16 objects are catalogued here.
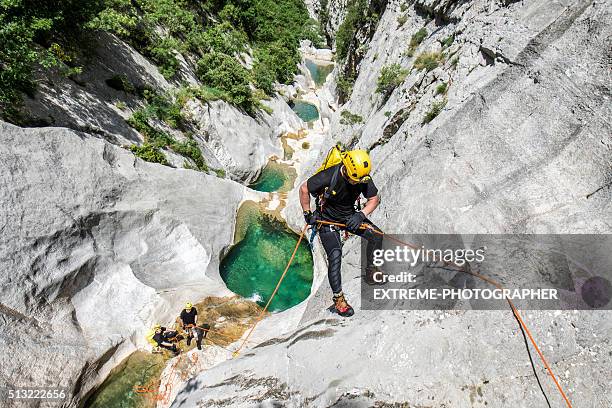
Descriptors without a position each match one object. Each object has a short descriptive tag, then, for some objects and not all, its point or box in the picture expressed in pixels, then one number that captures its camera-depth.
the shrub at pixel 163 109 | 19.09
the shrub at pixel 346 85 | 33.31
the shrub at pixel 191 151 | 18.67
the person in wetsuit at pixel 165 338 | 11.91
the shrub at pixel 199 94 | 21.58
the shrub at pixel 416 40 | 18.42
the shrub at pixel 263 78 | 31.80
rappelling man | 7.29
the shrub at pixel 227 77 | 25.41
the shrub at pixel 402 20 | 22.23
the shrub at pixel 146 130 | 17.31
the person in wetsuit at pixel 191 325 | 12.05
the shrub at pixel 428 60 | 14.47
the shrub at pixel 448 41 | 14.60
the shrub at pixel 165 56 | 21.78
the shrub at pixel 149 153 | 16.00
